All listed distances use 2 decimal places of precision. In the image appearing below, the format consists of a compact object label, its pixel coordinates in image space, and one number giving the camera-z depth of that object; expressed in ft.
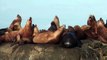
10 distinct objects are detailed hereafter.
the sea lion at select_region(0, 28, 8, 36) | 68.47
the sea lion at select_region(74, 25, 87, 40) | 62.80
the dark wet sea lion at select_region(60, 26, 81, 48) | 59.52
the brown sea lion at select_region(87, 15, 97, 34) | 64.59
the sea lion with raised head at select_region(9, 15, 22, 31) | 68.28
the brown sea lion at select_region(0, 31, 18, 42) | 65.16
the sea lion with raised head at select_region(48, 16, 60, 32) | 66.22
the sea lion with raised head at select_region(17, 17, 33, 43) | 64.23
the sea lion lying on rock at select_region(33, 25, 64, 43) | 61.16
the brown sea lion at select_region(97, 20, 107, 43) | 63.35
